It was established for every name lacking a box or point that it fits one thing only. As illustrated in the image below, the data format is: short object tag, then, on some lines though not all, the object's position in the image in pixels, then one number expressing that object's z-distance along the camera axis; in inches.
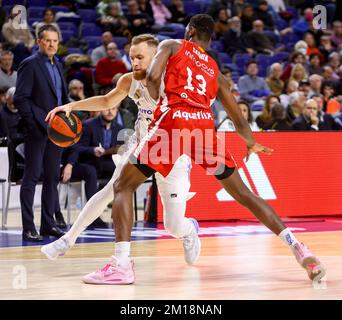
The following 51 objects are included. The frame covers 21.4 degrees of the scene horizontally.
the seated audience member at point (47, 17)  583.2
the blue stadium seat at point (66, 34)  607.8
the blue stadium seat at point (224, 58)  671.1
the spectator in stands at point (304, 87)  603.5
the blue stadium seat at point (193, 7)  722.8
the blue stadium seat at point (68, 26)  616.7
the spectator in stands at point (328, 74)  668.1
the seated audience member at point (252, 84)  621.3
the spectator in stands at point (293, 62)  652.1
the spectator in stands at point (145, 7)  672.4
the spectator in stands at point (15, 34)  559.8
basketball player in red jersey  240.5
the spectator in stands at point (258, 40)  706.2
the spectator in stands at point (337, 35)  752.3
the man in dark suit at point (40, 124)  346.9
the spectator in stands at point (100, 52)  594.5
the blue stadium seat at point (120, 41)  626.2
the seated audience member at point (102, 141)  422.6
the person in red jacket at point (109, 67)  568.4
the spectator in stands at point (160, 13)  681.0
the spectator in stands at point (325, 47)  724.7
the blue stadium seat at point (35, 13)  613.3
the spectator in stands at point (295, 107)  539.8
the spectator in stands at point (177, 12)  689.0
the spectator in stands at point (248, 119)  468.4
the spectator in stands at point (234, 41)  696.4
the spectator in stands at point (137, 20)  640.4
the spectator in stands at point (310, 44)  711.7
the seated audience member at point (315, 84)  610.5
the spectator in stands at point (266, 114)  515.5
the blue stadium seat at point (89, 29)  627.5
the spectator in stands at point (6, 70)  518.6
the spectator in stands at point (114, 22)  638.5
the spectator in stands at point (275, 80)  623.2
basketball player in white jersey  267.3
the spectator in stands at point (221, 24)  699.4
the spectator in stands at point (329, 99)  589.9
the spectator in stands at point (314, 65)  671.1
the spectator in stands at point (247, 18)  719.7
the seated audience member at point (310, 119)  487.2
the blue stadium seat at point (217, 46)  684.7
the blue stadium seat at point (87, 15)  645.9
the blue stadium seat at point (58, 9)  624.4
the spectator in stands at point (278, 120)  501.0
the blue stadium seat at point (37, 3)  624.1
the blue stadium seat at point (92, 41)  615.8
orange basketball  275.6
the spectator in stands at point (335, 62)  697.6
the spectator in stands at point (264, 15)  733.3
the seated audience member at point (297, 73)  631.2
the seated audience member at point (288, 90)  584.8
